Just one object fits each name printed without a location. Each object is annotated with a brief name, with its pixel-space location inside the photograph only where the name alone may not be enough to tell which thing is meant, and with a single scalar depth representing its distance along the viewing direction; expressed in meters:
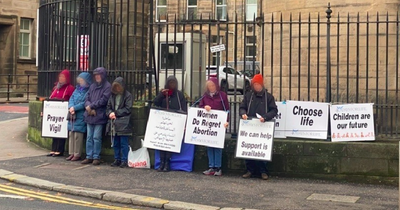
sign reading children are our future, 9.02
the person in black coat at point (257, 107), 9.03
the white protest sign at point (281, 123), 9.36
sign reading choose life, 9.22
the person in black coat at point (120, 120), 9.69
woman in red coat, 10.80
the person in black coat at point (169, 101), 9.59
